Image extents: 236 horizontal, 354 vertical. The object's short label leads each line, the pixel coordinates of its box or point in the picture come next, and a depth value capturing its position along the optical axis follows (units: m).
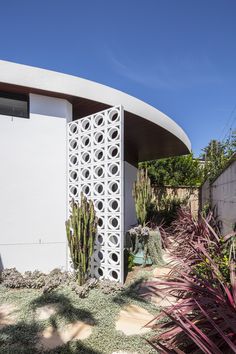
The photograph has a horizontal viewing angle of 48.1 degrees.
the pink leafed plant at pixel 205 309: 1.99
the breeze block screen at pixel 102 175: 5.11
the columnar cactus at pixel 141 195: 7.07
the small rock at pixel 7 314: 3.62
